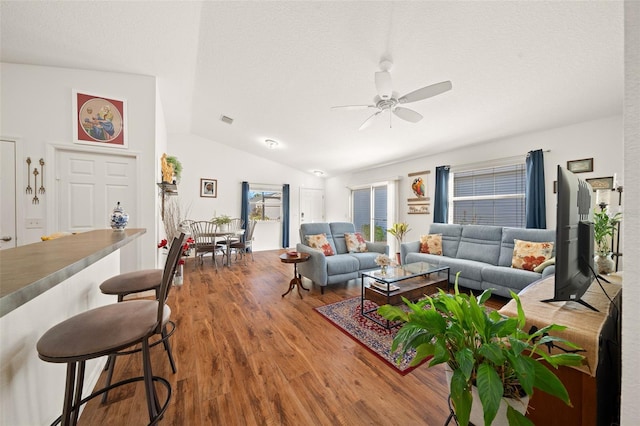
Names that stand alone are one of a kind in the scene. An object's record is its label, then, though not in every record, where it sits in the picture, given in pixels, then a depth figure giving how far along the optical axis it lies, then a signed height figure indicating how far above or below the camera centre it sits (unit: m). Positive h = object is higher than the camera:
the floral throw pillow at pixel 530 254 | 2.85 -0.51
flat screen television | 0.95 -0.12
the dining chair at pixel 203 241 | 4.65 -0.68
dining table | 4.66 -0.50
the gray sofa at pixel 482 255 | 2.82 -0.65
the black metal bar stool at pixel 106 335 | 0.86 -0.50
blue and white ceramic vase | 1.76 -0.08
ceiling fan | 2.04 +1.08
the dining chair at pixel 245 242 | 5.09 -0.72
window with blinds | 3.75 +0.27
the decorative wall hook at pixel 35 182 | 2.71 +0.29
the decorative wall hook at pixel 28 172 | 2.69 +0.41
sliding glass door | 5.98 +0.00
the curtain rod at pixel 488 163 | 3.66 +0.82
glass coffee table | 2.43 -0.85
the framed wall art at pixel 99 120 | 2.86 +1.10
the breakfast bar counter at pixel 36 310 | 0.60 -0.47
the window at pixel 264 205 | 6.75 +0.16
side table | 3.13 -0.65
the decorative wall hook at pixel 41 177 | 2.74 +0.36
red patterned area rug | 1.85 -1.13
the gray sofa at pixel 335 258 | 3.26 -0.70
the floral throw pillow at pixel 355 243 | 3.98 -0.54
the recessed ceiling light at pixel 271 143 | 5.30 +1.52
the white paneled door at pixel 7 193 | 2.61 +0.16
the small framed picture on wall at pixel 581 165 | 3.02 +0.63
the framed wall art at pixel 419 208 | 4.85 +0.08
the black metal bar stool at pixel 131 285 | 1.51 -0.50
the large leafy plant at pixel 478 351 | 0.67 -0.44
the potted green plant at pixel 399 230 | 5.00 -0.41
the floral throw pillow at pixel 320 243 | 3.67 -0.51
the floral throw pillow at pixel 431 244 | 3.96 -0.54
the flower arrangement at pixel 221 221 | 5.28 -0.25
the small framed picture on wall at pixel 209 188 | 6.05 +0.57
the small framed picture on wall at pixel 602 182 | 2.85 +0.38
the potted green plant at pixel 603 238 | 1.58 -0.17
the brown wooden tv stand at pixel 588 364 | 0.85 -0.60
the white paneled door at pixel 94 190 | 2.86 +0.24
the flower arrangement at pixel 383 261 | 2.75 -0.57
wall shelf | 3.61 +0.34
